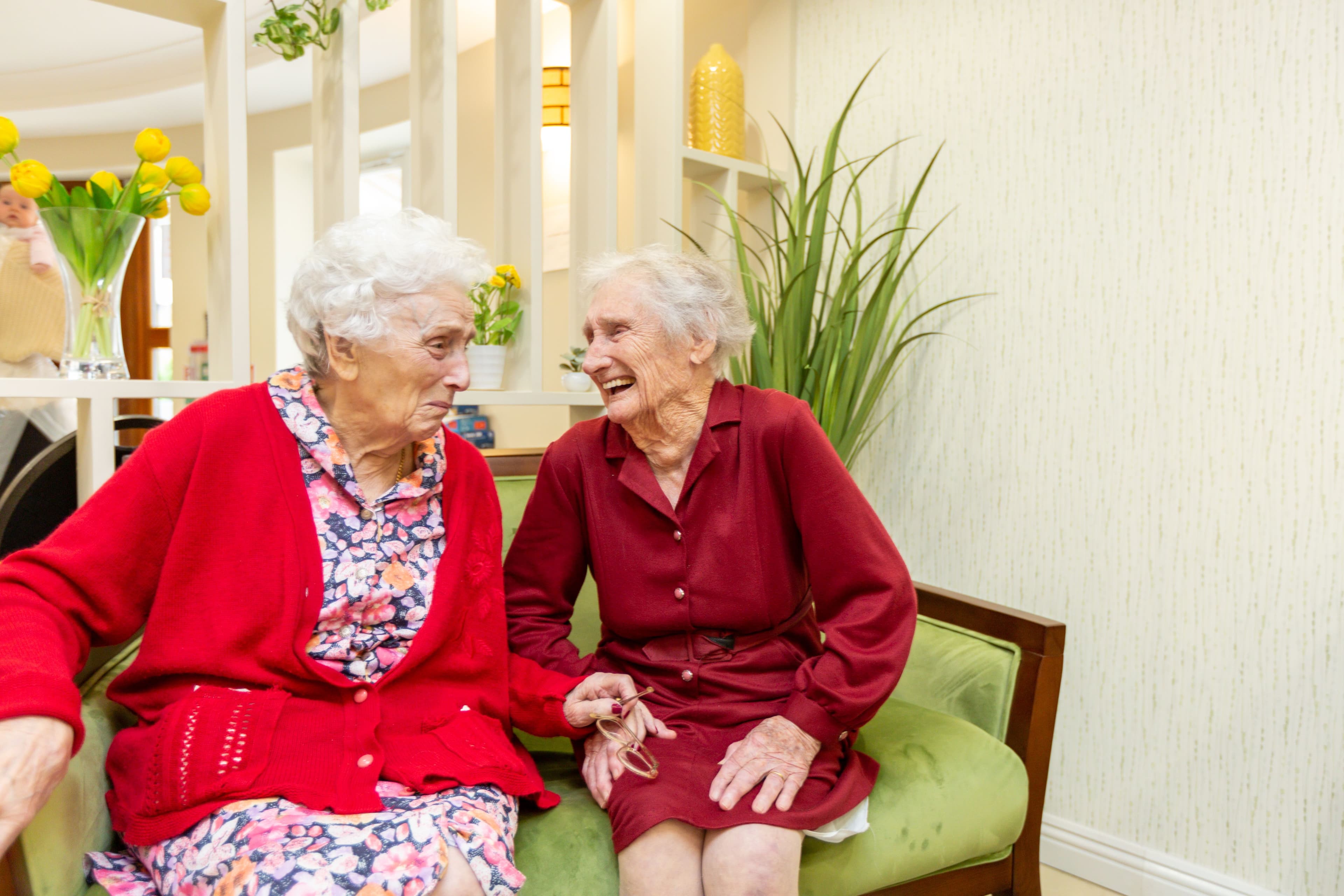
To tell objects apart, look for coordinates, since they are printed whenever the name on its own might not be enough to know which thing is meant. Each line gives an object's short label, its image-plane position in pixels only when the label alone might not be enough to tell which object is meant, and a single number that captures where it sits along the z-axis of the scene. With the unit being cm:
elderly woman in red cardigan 109
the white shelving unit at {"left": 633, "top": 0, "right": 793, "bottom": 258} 255
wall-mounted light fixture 333
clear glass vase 161
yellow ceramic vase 270
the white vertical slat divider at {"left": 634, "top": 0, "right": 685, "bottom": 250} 255
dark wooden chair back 179
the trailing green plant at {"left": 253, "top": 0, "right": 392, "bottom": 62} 201
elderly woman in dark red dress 139
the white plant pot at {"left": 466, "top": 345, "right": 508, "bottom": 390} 221
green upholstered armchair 119
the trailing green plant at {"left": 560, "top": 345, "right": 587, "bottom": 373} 232
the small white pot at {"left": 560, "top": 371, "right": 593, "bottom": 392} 234
